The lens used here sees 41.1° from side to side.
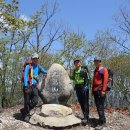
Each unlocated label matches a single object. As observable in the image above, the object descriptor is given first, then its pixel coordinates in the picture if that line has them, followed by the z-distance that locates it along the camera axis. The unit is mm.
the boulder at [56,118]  5784
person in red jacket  5614
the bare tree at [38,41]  12315
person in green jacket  5901
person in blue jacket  5792
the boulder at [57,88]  6444
